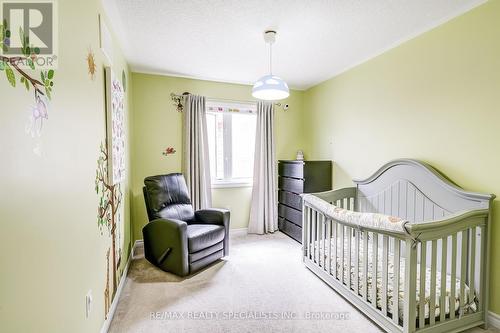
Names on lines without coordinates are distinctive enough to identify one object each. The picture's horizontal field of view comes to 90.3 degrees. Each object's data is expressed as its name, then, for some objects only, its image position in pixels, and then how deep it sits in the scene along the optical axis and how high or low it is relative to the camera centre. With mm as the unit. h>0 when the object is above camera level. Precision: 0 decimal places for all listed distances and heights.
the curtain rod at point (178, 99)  3672 +889
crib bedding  1736 -973
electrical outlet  1416 -844
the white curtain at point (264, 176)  4055 -277
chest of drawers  3557 -382
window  3965 +285
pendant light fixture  2314 +680
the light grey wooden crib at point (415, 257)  1672 -783
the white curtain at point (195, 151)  3650 +115
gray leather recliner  2570 -797
